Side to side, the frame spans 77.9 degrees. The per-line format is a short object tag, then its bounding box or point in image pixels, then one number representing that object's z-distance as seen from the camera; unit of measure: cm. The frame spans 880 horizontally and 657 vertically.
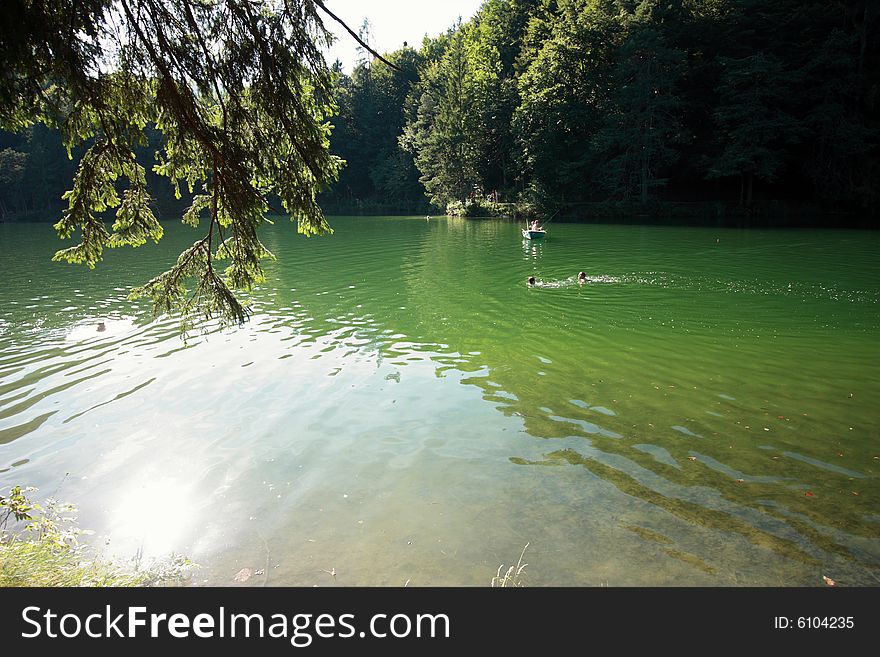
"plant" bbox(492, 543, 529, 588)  466
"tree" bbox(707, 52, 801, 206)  4100
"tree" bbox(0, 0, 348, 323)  513
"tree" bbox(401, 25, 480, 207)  6162
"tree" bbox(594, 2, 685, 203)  4462
